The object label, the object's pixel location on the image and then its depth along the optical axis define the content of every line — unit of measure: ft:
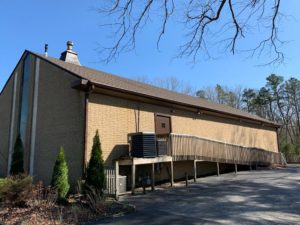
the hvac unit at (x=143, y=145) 29.43
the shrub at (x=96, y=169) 24.83
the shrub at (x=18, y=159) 33.85
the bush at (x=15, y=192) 23.29
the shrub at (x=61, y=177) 26.14
